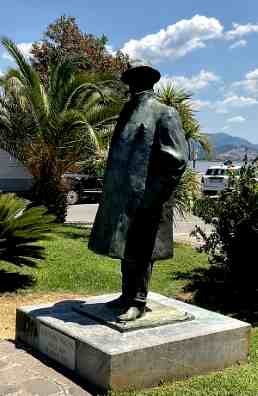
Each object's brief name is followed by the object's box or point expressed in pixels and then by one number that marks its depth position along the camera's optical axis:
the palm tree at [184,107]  11.52
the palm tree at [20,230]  7.18
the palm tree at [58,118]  12.46
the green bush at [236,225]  7.43
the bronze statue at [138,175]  3.93
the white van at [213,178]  26.44
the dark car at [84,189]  20.02
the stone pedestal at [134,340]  3.76
